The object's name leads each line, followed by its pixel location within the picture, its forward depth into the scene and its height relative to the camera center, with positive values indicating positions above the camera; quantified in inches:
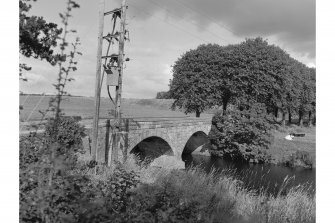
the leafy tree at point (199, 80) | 1106.1 +108.5
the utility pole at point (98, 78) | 368.2 +37.7
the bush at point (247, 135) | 965.2 -85.9
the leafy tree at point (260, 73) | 1071.6 +133.4
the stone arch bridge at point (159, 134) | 482.0 -60.8
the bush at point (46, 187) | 109.2 -33.5
